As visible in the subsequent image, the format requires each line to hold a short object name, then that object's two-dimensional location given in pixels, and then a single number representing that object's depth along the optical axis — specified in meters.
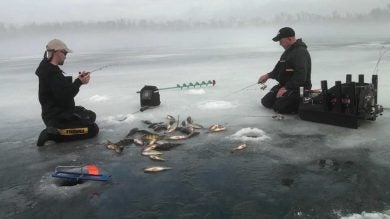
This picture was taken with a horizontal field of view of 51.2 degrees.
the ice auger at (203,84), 9.91
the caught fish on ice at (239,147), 5.47
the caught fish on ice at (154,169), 4.84
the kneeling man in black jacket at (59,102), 6.16
